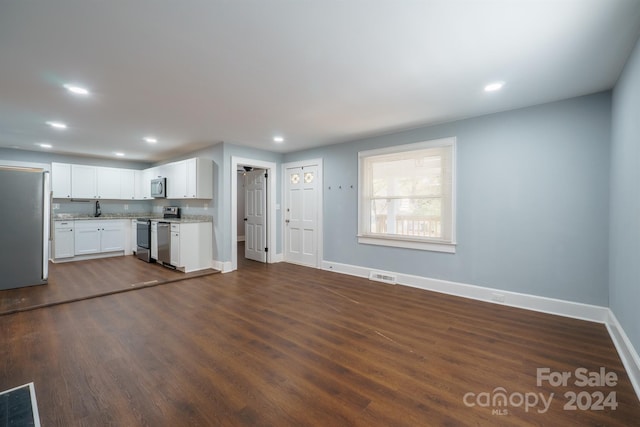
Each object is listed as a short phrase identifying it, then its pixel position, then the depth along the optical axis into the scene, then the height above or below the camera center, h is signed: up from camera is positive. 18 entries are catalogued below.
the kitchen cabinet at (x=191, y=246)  5.25 -0.65
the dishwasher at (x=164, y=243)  5.55 -0.64
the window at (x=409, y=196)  4.05 +0.28
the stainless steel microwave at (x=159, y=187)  6.27 +0.58
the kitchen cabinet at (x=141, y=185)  7.12 +0.72
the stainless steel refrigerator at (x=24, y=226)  4.16 -0.24
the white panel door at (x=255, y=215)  6.35 -0.06
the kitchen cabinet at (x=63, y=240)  6.05 -0.63
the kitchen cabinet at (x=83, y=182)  6.44 +0.71
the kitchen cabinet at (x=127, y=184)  7.16 +0.73
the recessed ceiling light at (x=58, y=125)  4.10 +1.31
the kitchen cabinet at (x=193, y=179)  5.36 +0.67
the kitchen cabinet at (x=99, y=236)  6.34 -0.59
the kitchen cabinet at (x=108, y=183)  6.80 +0.72
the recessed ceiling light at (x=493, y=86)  2.82 +1.32
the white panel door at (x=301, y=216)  5.81 -0.07
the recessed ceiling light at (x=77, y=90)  2.86 +1.30
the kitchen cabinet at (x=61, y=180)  6.19 +0.71
